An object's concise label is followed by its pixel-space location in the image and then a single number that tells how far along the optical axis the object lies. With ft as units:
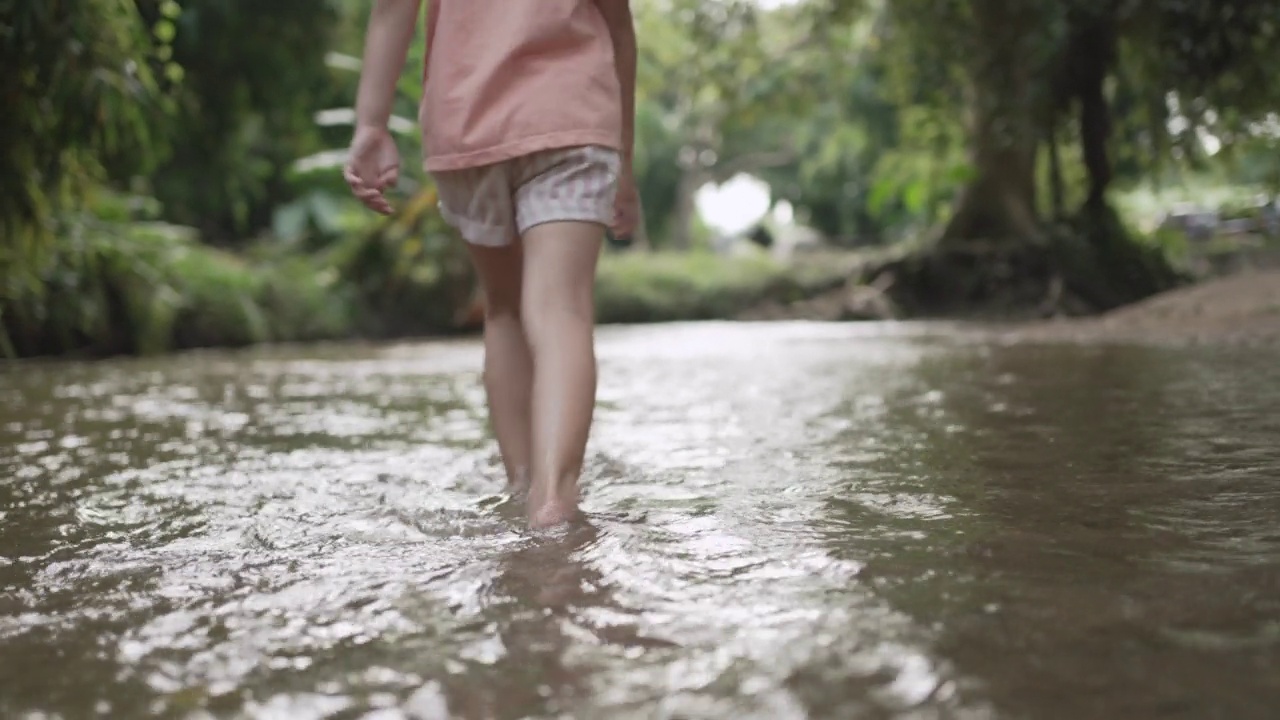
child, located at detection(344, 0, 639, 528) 6.36
